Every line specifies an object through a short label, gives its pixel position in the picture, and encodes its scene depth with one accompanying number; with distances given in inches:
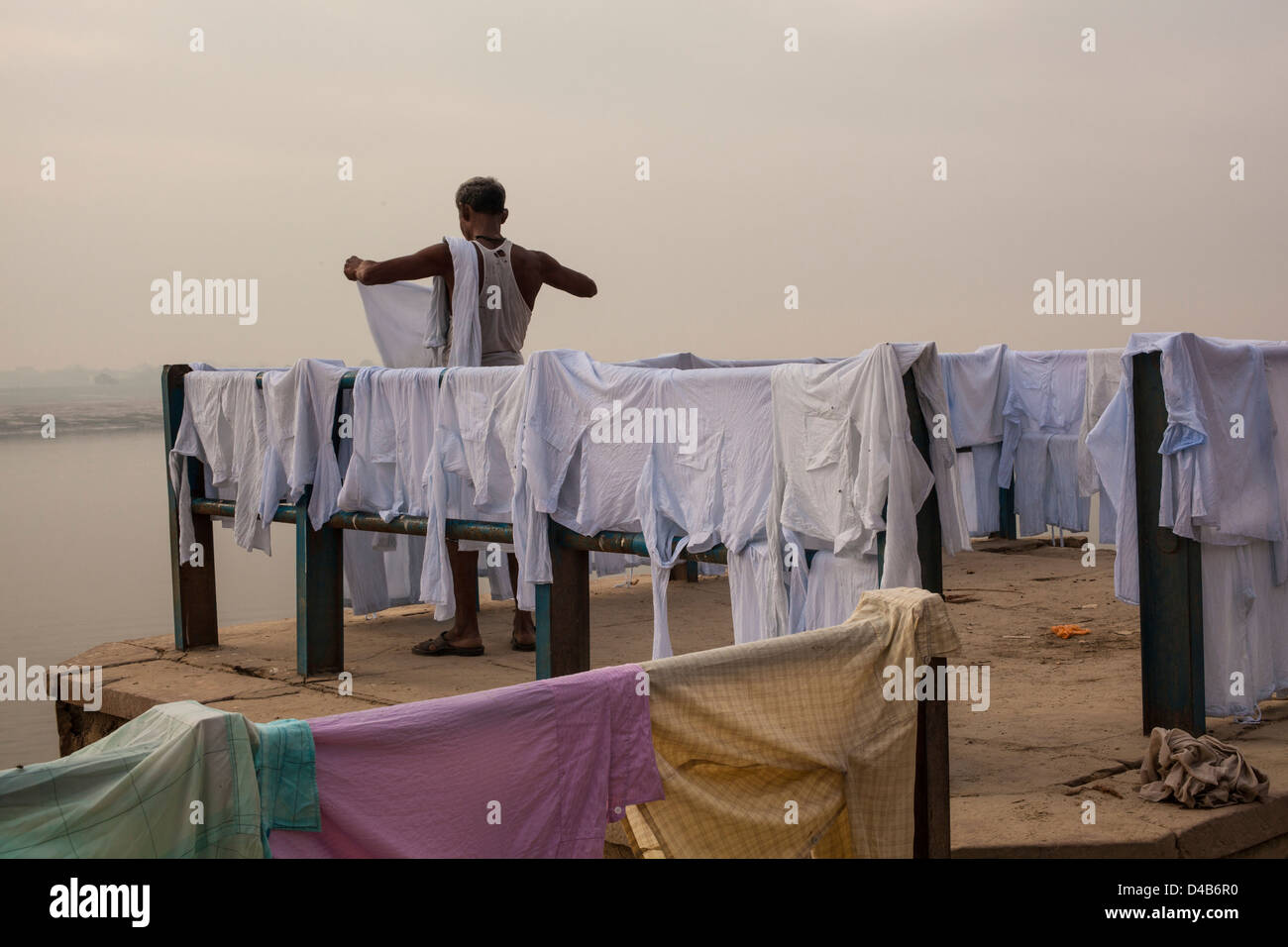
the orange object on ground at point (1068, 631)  277.6
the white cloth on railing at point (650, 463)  186.9
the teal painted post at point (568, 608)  218.8
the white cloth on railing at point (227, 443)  271.3
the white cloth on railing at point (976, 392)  394.0
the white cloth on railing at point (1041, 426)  396.8
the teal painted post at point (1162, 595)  185.8
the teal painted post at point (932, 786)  125.8
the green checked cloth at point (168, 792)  81.6
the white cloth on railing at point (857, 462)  166.2
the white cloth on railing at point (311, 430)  258.1
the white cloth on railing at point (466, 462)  226.2
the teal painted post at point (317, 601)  261.4
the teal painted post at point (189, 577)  290.7
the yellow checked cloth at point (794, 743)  113.1
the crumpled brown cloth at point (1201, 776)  159.5
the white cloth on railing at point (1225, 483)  182.1
